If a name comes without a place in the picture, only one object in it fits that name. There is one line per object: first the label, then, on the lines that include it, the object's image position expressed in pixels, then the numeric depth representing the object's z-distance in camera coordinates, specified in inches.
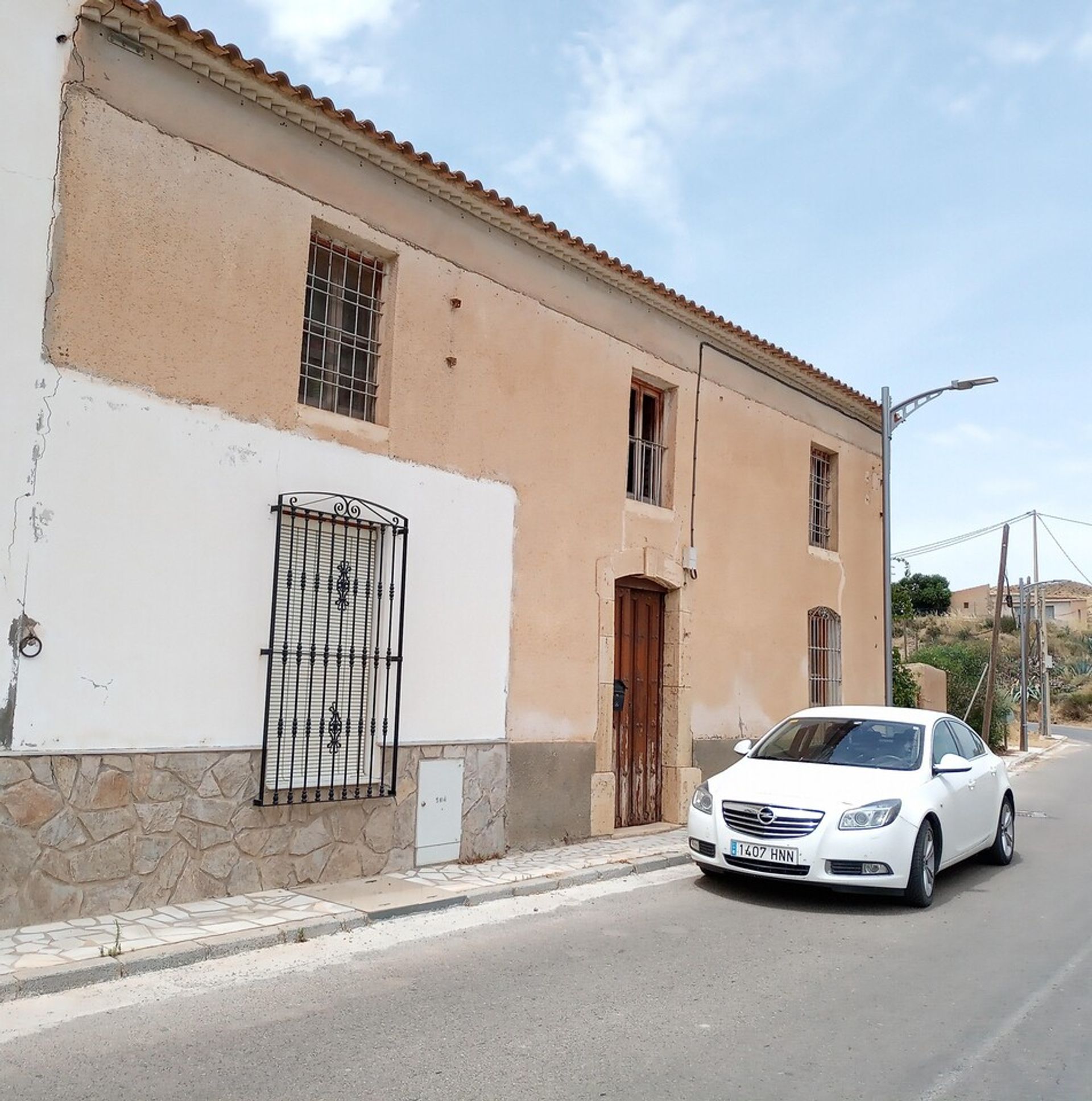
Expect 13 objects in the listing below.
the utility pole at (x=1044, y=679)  1270.9
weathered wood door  442.3
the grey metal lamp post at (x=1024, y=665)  1039.6
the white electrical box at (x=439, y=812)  342.6
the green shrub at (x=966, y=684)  1053.2
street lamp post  582.6
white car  298.2
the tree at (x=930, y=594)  2420.0
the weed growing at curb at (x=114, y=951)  225.3
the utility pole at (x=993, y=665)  952.9
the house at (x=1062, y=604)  2787.9
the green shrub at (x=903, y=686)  786.8
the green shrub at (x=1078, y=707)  1648.6
